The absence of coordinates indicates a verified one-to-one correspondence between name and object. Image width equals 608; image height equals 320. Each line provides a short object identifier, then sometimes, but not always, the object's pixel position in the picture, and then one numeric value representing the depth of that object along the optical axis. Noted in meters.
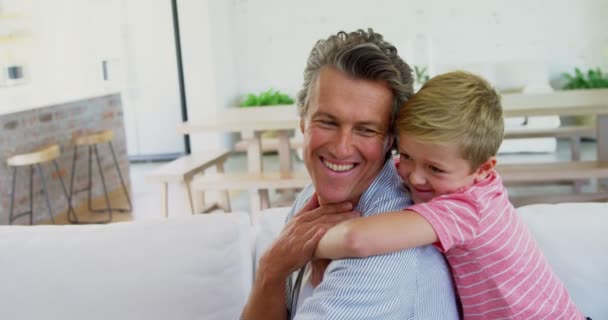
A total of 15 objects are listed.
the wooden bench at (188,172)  4.45
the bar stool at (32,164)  4.61
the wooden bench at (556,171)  4.05
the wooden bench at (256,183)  4.29
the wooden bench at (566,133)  5.51
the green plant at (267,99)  8.17
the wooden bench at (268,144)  5.98
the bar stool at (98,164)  5.34
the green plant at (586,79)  7.46
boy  1.16
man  1.08
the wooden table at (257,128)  4.25
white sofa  1.65
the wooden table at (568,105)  4.02
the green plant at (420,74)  7.03
